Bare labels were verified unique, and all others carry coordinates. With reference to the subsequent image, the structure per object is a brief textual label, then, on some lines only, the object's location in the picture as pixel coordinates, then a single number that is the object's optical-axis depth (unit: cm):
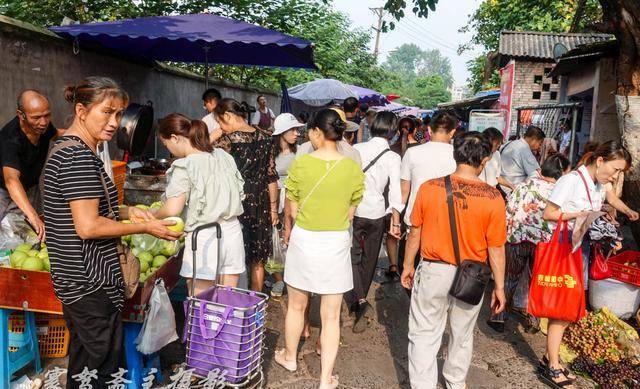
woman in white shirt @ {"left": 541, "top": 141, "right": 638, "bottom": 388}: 406
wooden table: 310
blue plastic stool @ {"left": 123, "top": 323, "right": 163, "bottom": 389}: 322
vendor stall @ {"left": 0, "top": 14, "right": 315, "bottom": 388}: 315
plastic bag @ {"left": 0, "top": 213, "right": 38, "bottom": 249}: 388
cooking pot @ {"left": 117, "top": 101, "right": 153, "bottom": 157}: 660
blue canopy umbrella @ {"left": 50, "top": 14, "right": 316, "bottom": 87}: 620
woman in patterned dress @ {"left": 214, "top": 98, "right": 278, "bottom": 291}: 450
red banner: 1456
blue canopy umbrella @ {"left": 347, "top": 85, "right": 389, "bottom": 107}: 1752
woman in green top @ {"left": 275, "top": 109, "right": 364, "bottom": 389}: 352
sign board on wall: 1246
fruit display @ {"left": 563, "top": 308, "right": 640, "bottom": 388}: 416
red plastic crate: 496
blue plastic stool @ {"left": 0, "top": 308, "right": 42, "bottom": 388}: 328
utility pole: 3886
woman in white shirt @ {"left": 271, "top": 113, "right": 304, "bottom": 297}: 523
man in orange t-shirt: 328
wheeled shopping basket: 296
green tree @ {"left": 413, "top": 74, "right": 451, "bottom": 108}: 7006
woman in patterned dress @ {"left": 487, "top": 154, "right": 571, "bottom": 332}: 493
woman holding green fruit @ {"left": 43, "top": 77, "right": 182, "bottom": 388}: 247
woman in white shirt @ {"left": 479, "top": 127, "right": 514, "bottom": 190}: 577
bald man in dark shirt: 376
